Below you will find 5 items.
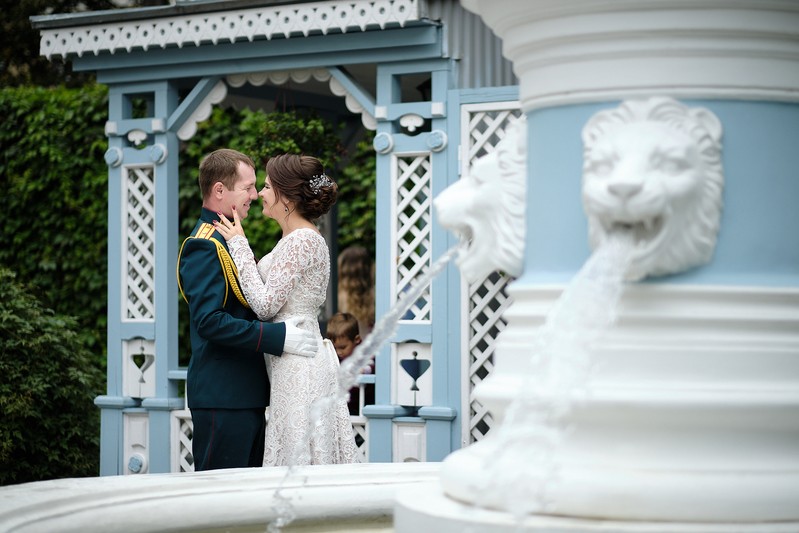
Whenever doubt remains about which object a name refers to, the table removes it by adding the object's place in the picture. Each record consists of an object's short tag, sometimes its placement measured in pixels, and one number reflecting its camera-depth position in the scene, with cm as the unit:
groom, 479
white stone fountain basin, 222
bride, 492
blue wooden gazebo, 699
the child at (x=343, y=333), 747
